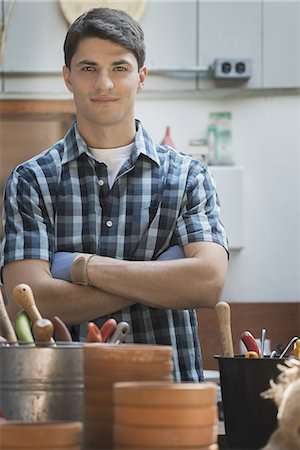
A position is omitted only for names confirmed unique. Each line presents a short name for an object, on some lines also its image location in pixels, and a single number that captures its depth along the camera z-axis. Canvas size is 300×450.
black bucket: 2.19
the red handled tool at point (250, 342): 2.39
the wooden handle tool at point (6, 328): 2.12
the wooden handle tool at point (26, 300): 2.09
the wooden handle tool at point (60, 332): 2.10
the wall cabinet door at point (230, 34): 6.39
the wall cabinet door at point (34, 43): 6.29
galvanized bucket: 1.92
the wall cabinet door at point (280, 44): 6.47
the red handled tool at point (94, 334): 2.04
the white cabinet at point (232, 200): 6.33
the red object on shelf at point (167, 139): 6.28
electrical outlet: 6.36
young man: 2.72
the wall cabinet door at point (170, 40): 6.39
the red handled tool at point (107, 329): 2.11
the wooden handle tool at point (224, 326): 2.33
